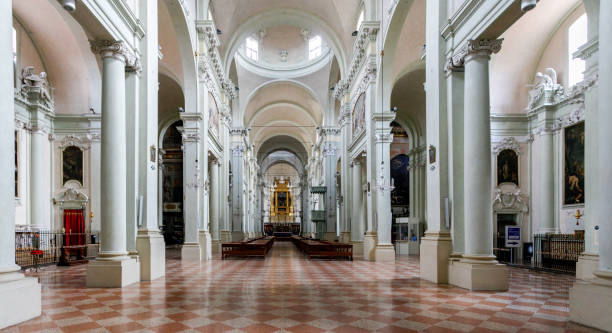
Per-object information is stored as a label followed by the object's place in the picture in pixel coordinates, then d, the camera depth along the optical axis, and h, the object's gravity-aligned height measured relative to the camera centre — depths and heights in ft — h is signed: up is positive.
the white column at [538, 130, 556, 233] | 48.06 -0.98
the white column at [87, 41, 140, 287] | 23.97 +0.11
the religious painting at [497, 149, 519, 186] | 53.36 +1.40
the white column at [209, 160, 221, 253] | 60.13 -3.88
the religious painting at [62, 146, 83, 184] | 54.08 +2.09
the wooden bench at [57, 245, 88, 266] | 39.09 -7.71
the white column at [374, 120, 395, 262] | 45.14 -1.19
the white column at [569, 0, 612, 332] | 14.83 -1.72
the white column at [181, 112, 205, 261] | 44.88 -0.41
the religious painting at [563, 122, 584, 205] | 43.48 +1.24
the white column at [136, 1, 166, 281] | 27.12 +1.55
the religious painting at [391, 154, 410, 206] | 89.97 -0.06
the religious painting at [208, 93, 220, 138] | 55.28 +9.04
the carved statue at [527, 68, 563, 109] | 47.18 +10.30
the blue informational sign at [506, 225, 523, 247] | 39.11 -5.54
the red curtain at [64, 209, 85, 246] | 52.85 -5.18
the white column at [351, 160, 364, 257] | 58.59 -5.16
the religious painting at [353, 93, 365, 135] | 54.13 +8.60
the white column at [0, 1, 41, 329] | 14.85 -0.86
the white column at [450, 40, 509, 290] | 23.54 -0.40
